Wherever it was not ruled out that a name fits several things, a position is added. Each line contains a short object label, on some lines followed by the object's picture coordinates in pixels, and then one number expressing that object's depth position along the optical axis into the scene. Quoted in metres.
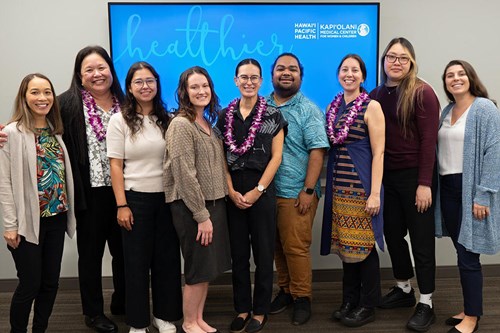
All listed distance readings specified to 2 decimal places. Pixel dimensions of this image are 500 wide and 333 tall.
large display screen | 3.18
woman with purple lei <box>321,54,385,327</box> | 2.55
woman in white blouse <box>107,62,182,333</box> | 2.34
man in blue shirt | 2.68
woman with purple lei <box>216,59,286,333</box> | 2.49
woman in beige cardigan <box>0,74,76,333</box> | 2.20
